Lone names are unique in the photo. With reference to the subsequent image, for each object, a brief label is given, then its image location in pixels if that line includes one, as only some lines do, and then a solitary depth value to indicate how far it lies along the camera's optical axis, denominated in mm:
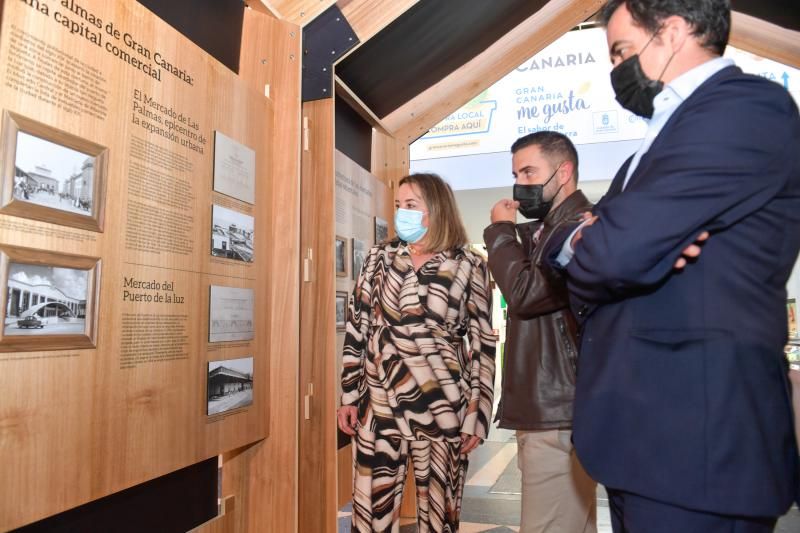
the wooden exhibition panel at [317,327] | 2797
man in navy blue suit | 988
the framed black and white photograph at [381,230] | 3816
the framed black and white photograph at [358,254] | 3432
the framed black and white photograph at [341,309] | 3186
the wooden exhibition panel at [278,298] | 2500
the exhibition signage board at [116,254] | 1390
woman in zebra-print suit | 2324
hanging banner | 5449
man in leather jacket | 1855
